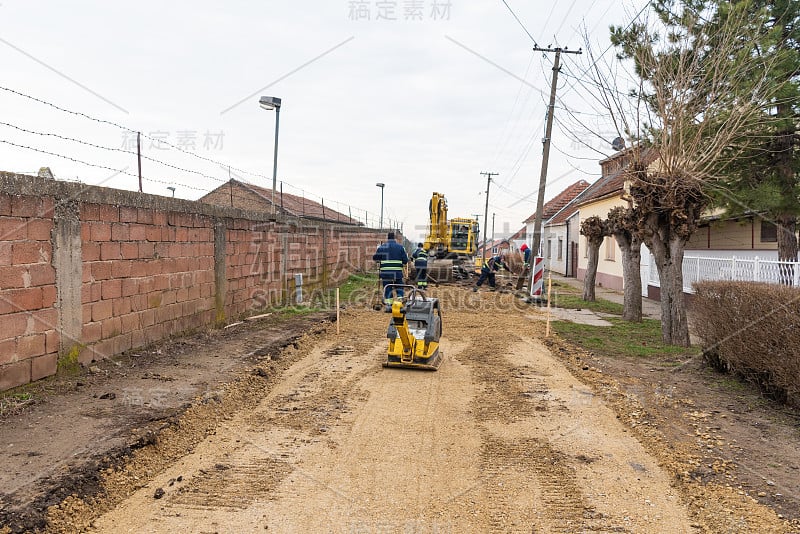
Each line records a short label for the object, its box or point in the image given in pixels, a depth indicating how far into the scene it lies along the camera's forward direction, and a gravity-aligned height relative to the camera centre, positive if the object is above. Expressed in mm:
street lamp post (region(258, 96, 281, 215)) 16188 +4079
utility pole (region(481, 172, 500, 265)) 53712 +3890
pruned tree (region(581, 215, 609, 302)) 17094 +304
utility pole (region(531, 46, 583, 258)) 20320 +2351
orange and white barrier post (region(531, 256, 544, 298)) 17703 -766
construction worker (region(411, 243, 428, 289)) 18594 -385
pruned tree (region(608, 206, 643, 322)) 13550 -461
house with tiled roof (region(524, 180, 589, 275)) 35475 +1604
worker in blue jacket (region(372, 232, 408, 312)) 12969 -161
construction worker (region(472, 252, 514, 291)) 21797 -702
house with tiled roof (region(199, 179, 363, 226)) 29841 +2644
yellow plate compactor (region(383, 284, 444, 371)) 8211 -1223
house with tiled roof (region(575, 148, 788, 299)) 15505 +373
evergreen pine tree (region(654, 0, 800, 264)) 10312 +2291
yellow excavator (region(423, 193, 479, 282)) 23688 +381
